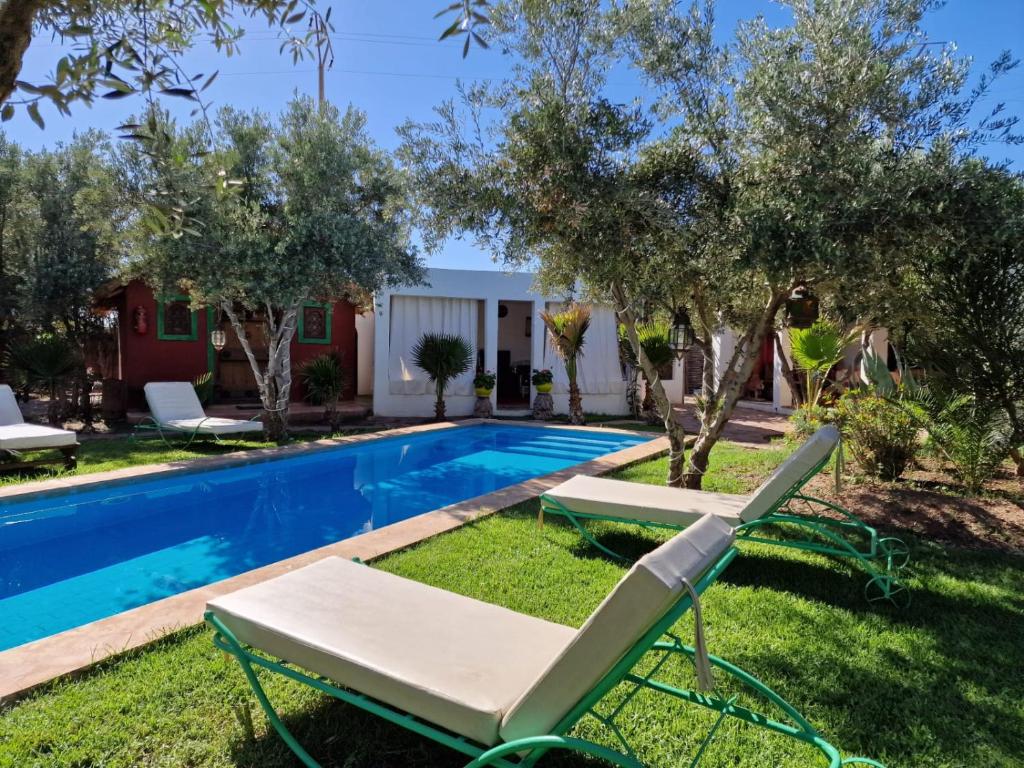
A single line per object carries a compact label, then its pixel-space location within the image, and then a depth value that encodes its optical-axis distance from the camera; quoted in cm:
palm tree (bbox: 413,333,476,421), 1370
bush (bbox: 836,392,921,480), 642
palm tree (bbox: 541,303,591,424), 1308
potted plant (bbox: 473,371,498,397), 1448
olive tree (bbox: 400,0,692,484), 500
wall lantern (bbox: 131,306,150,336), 1334
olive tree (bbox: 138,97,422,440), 871
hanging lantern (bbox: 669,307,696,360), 691
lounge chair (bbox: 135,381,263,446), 971
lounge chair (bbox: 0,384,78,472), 740
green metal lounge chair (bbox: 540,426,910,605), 419
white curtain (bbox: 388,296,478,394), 1452
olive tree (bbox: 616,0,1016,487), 419
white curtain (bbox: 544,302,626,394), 1530
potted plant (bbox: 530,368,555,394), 1439
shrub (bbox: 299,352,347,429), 1202
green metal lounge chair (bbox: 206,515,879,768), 184
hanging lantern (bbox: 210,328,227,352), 1181
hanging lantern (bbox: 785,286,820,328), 539
